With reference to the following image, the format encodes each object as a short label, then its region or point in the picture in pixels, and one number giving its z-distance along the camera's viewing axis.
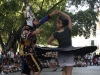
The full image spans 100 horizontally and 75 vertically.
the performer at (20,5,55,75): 6.32
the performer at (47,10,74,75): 6.20
